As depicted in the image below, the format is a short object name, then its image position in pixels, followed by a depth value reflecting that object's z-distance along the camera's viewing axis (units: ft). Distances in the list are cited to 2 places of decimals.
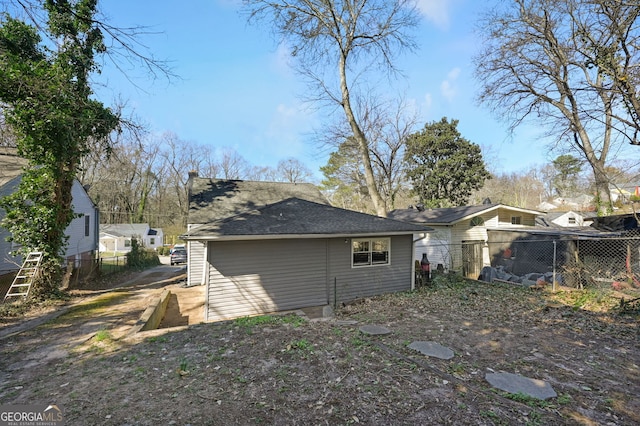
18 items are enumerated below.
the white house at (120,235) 110.63
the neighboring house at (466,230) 46.11
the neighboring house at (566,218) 103.75
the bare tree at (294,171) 137.49
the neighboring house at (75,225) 35.60
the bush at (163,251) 115.03
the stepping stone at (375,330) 18.28
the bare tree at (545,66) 37.47
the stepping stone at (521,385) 11.24
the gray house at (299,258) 25.96
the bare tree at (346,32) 43.21
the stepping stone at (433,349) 14.79
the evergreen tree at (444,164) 77.66
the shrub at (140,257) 64.34
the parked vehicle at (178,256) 82.33
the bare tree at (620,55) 22.92
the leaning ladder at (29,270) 28.46
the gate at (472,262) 45.42
